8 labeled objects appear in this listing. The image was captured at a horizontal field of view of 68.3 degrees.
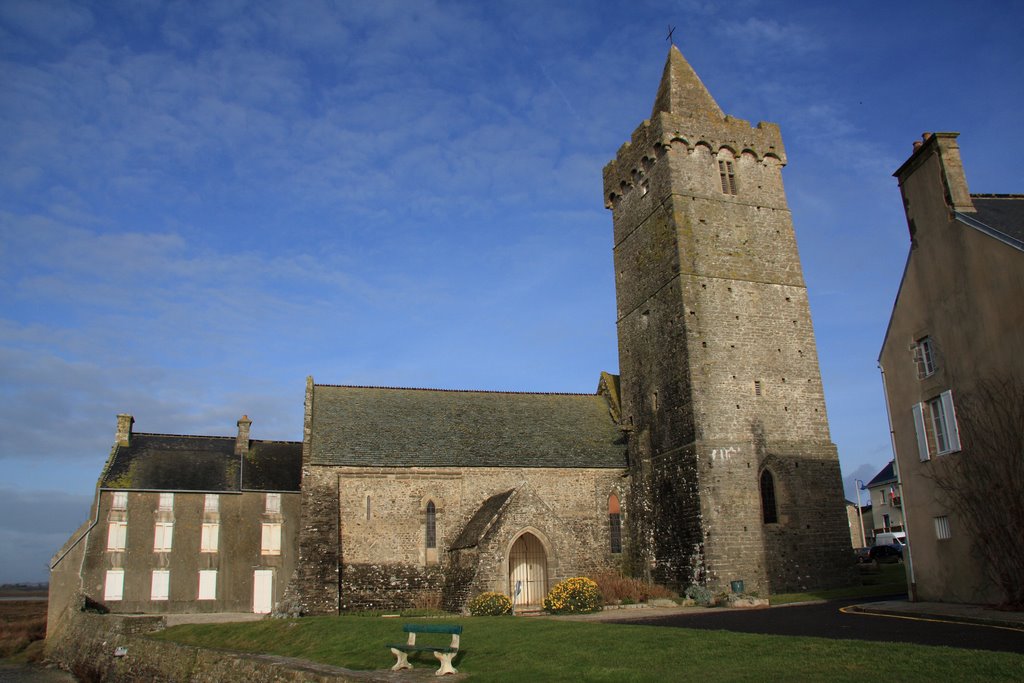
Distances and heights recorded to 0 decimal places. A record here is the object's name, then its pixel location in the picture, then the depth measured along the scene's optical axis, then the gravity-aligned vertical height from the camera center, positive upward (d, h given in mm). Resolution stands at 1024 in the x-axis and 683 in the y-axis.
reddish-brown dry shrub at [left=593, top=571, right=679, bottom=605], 25109 -1828
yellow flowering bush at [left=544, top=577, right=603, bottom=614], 22891 -1804
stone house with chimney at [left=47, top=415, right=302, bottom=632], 29125 +521
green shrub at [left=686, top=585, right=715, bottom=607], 23959 -1947
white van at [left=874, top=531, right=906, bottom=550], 48156 -823
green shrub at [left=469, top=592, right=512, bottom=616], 23406 -1951
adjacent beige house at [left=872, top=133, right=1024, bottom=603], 17062 +4464
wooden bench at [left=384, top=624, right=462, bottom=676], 13836 -1992
